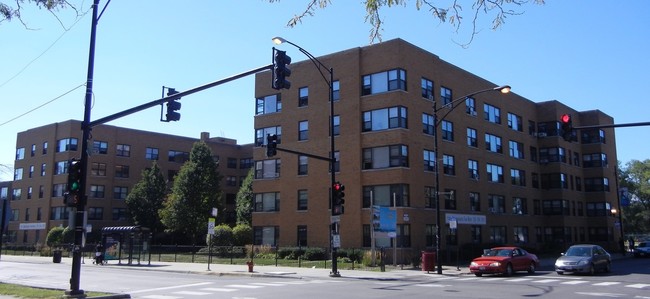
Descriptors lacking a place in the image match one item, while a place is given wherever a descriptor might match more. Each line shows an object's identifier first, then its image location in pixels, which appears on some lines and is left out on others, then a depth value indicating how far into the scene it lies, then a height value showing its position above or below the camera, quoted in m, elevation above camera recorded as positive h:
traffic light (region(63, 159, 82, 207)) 16.06 +1.45
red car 25.83 -1.10
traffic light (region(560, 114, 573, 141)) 18.64 +3.66
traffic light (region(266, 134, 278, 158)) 24.31 +3.90
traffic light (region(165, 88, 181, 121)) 16.92 +3.81
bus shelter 38.78 -0.26
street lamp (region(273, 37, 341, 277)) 26.16 +0.65
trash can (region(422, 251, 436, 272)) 29.12 -1.21
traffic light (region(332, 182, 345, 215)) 27.08 +1.96
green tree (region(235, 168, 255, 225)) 56.34 +3.34
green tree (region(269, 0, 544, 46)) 6.74 +2.70
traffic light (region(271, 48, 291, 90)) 14.84 +4.30
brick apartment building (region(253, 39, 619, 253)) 39.31 +6.13
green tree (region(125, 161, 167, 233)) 62.62 +4.04
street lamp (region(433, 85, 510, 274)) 27.91 +1.11
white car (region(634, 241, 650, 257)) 47.78 -0.95
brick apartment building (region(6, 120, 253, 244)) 65.81 +8.05
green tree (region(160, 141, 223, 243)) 56.75 +4.09
